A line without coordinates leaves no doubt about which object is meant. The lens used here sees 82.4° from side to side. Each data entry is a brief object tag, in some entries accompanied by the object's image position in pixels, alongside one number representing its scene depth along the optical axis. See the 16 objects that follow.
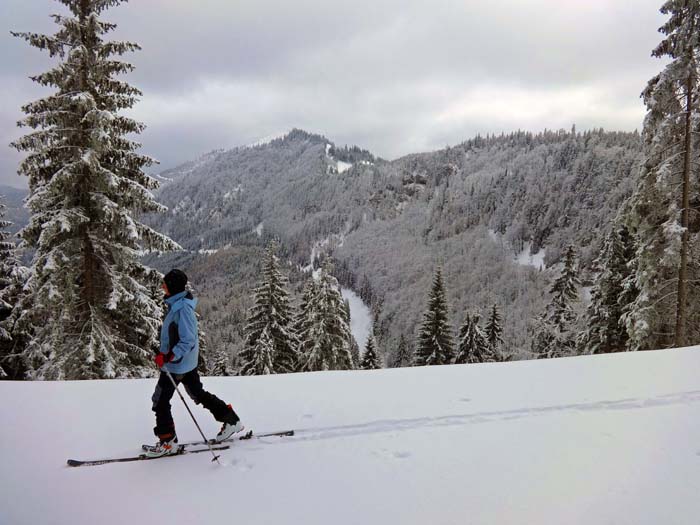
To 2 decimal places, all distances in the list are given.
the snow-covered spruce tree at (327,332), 23.54
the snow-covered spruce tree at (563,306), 31.27
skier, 4.76
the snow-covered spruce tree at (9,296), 14.81
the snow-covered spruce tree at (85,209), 9.95
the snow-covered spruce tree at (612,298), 20.72
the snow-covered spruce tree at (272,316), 23.78
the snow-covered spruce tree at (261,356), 22.56
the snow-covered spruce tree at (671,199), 12.17
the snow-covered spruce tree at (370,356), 32.56
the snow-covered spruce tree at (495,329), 36.69
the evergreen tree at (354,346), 24.76
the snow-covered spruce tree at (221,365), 30.16
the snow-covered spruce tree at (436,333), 28.99
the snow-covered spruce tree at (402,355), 51.52
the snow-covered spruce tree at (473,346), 30.83
